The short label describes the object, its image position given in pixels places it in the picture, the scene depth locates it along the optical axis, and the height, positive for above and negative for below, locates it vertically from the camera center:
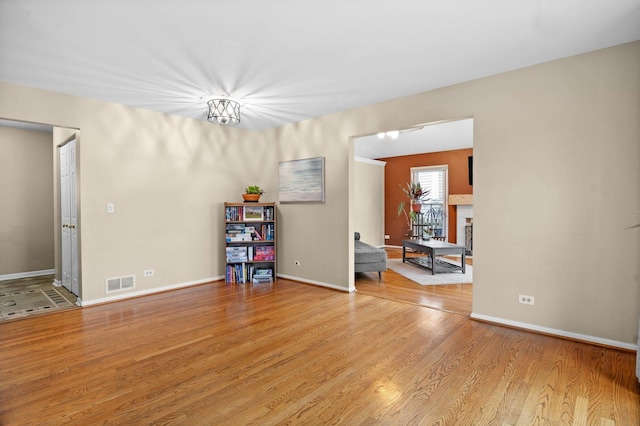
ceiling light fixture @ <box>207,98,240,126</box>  4.07 +1.20
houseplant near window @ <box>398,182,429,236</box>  8.04 +0.21
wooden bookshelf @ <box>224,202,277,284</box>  5.41 -0.55
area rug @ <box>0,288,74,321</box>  3.90 -1.18
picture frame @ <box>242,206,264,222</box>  5.54 -0.07
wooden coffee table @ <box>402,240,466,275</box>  5.91 -0.76
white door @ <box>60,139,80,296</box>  4.44 -0.14
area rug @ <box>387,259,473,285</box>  5.38 -1.15
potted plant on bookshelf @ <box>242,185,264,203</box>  5.54 +0.24
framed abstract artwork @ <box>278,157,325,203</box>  5.13 +0.44
